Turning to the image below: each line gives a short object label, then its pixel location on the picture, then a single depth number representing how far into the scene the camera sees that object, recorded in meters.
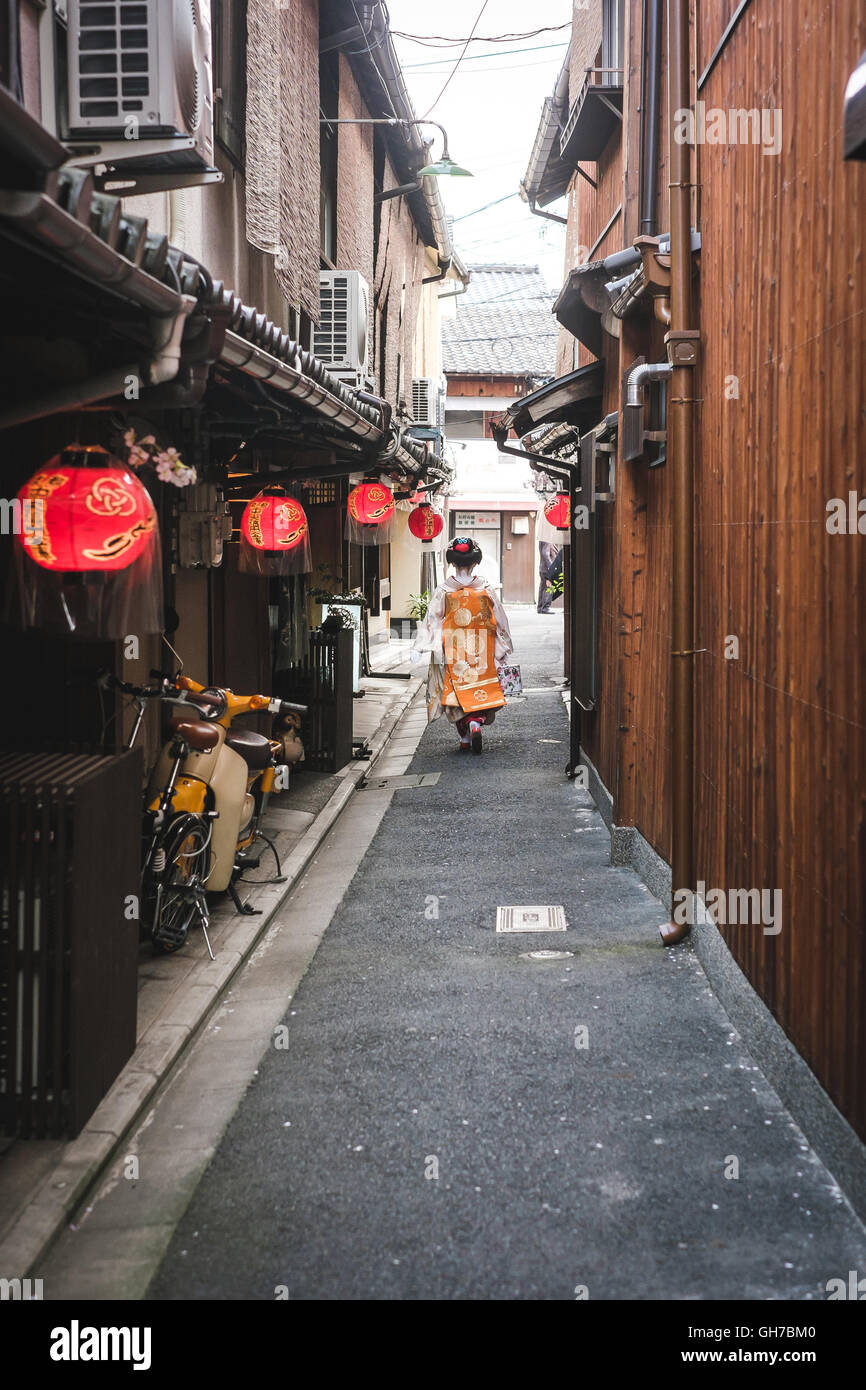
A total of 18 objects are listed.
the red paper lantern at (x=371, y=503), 19.12
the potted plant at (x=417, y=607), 32.22
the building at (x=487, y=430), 48.69
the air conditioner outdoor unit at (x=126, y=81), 6.94
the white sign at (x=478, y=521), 51.03
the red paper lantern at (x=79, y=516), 5.86
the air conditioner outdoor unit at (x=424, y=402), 30.14
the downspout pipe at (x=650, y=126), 9.23
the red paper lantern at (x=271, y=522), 11.64
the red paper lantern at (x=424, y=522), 26.92
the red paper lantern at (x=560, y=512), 24.08
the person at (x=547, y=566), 42.44
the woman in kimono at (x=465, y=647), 16.08
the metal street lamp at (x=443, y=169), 18.25
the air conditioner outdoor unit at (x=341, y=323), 15.81
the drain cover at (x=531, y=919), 8.59
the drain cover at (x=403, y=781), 14.38
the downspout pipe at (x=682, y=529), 7.73
